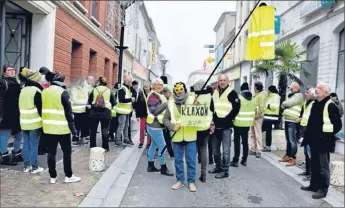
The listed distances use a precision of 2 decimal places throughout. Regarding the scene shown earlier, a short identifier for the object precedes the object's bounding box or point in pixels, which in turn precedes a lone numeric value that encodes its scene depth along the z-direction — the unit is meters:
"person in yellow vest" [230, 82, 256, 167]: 7.60
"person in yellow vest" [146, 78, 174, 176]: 6.83
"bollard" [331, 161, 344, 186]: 6.66
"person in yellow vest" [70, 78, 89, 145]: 9.03
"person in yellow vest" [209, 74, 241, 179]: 6.80
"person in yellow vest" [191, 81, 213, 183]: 6.28
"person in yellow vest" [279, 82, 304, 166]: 8.07
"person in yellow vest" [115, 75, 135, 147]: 9.21
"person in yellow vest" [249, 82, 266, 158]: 8.91
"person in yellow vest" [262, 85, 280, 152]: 9.24
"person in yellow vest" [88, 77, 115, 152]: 8.00
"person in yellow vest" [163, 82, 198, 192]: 5.89
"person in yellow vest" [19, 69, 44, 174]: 6.05
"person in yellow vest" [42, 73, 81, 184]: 5.58
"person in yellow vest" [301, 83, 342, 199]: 5.74
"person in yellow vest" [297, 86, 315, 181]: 6.94
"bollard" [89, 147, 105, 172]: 6.59
